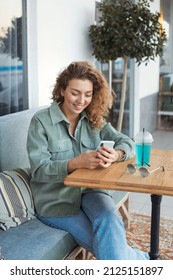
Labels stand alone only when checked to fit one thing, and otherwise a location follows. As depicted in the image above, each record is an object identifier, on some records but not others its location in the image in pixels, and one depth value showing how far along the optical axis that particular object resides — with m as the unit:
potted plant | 3.92
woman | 1.74
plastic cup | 1.78
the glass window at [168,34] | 6.90
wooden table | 1.54
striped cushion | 1.91
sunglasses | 1.66
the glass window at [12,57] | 2.99
